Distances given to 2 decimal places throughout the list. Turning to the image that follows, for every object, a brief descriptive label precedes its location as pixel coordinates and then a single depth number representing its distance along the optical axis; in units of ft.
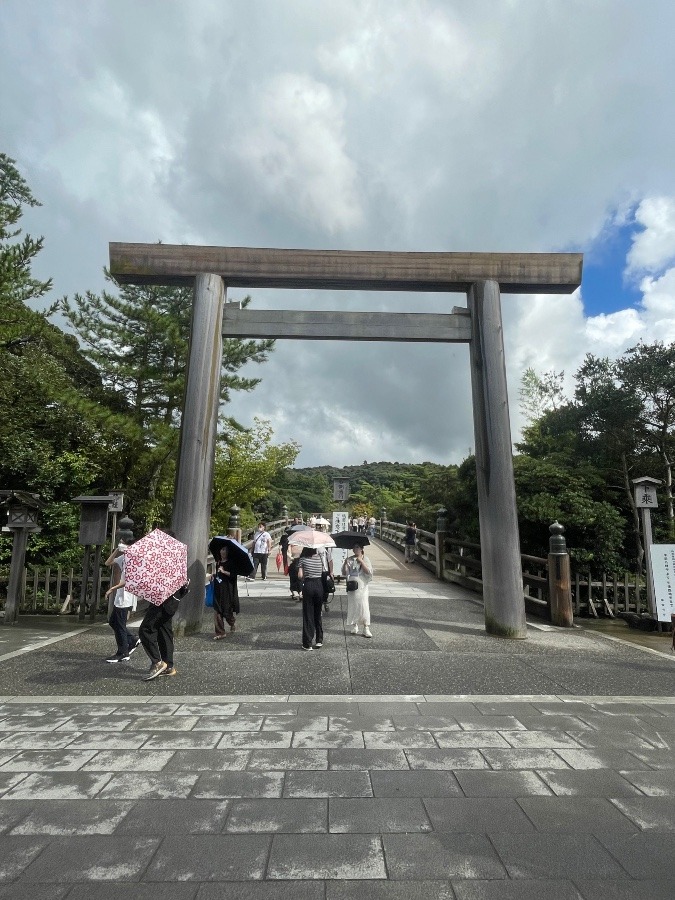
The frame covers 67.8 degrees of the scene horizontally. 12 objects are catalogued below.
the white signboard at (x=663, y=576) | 26.94
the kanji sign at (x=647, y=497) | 29.63
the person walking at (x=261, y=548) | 43.39
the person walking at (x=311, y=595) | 21.33
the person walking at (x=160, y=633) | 17.44
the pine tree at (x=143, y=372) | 53.62
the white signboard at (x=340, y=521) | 52.42
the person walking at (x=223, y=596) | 23.16
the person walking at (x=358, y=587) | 23.77
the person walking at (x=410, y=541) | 62.99
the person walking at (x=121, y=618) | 19.61
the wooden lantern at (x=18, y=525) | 28.55
